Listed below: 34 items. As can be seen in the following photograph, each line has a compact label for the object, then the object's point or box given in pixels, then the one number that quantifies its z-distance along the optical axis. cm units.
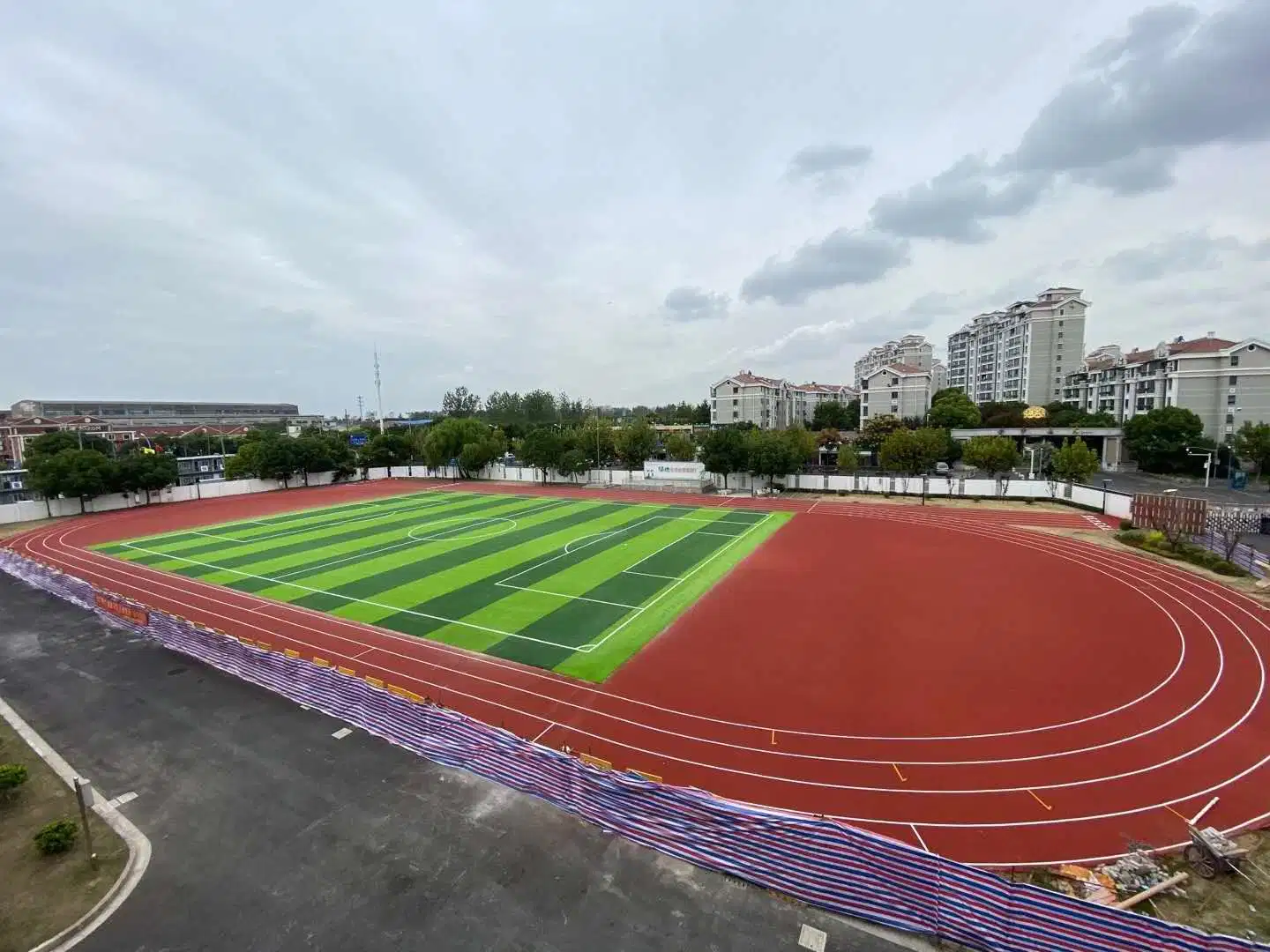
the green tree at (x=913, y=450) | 5106
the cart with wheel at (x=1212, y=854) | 884
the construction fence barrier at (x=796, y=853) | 738
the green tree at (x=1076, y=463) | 4378
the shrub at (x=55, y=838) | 977
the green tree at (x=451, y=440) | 6588
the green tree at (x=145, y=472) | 4659
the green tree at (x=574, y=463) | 5909
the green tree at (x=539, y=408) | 11400
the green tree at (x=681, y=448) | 6075
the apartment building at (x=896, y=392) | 9206
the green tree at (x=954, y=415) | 8175
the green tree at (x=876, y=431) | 7381
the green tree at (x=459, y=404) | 13662
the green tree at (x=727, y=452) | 5206
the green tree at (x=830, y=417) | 10575
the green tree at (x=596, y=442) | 6412
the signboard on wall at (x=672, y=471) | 5372
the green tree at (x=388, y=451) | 6969
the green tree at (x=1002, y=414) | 7931
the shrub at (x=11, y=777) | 1099
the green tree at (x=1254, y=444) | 4875
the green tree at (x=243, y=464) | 6125
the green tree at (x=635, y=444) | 6228
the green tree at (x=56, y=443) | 6462
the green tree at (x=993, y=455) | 4800
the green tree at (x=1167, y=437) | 5744
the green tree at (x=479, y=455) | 6391
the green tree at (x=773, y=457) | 5066
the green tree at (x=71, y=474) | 4225
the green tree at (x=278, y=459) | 5731
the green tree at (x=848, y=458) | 5600
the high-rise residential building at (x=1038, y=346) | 9681
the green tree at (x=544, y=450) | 5984
